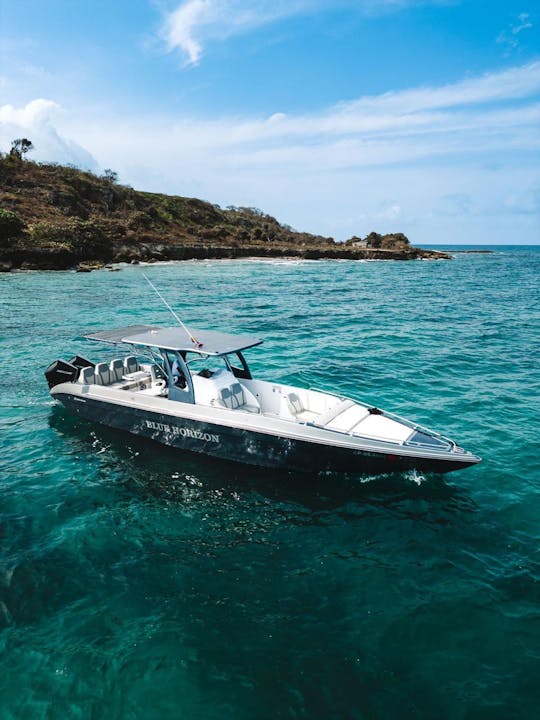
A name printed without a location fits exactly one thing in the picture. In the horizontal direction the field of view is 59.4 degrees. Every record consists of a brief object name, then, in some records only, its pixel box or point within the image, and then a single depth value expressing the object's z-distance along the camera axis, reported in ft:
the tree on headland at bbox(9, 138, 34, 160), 332.72
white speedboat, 35.06
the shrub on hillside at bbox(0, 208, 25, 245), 196.54
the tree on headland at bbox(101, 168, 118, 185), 404.16
